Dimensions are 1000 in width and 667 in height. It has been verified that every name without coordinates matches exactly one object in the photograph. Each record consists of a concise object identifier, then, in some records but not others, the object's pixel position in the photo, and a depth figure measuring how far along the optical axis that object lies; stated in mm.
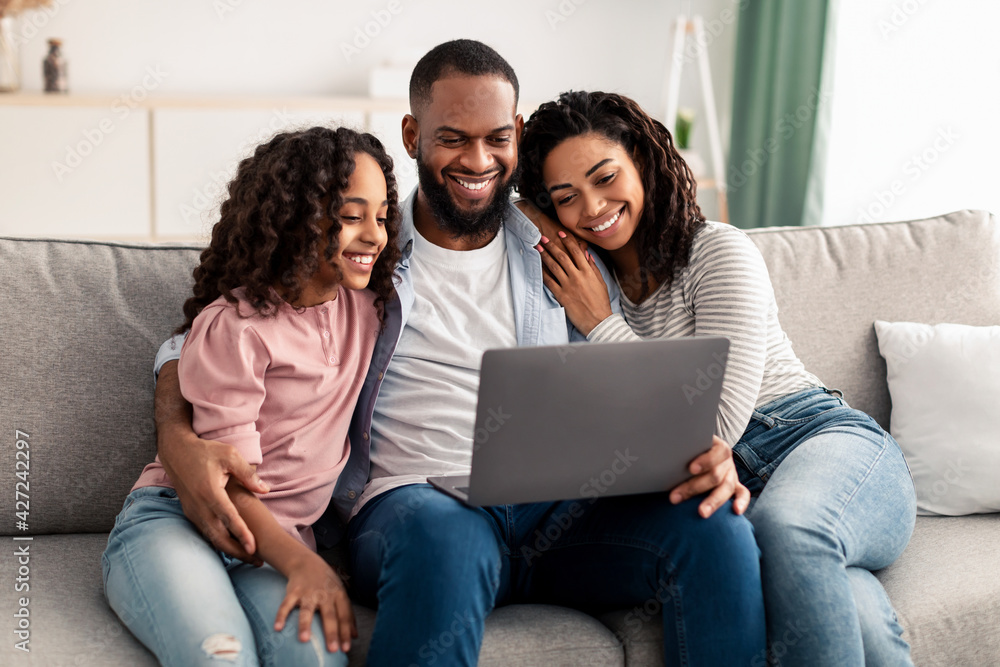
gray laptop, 1019
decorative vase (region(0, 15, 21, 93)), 3568
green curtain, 3385
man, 1090
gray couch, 1169
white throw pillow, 1548
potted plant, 3857
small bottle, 3566
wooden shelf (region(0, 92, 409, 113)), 3447
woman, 1186
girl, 1086
